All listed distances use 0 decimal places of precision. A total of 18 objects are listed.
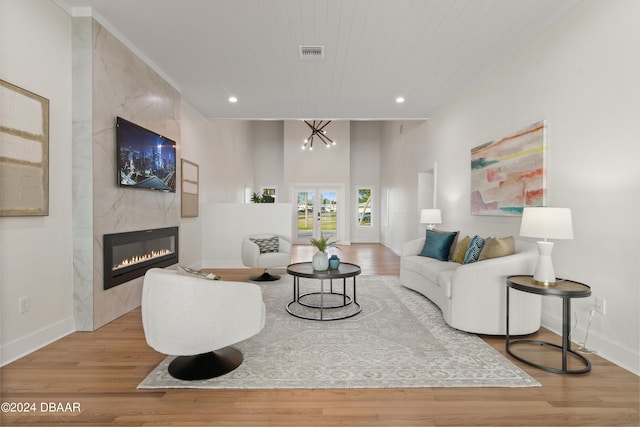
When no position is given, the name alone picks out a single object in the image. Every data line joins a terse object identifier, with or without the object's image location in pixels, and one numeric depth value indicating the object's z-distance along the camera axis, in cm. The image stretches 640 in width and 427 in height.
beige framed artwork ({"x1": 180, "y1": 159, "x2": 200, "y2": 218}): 559
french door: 1094
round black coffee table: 356
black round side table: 234
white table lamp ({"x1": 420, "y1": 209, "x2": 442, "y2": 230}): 555
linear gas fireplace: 336
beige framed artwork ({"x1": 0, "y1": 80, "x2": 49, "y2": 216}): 240
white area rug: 222
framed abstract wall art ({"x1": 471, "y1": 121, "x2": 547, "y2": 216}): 335
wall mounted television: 354
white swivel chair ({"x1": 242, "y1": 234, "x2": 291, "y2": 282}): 530
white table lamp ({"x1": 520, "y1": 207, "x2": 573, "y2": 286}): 250
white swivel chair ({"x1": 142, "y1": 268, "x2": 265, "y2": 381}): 213
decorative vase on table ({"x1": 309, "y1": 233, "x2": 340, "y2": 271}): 375
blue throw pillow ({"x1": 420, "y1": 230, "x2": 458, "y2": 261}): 458
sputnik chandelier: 1019
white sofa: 300
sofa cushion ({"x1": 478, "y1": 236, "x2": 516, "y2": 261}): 330
